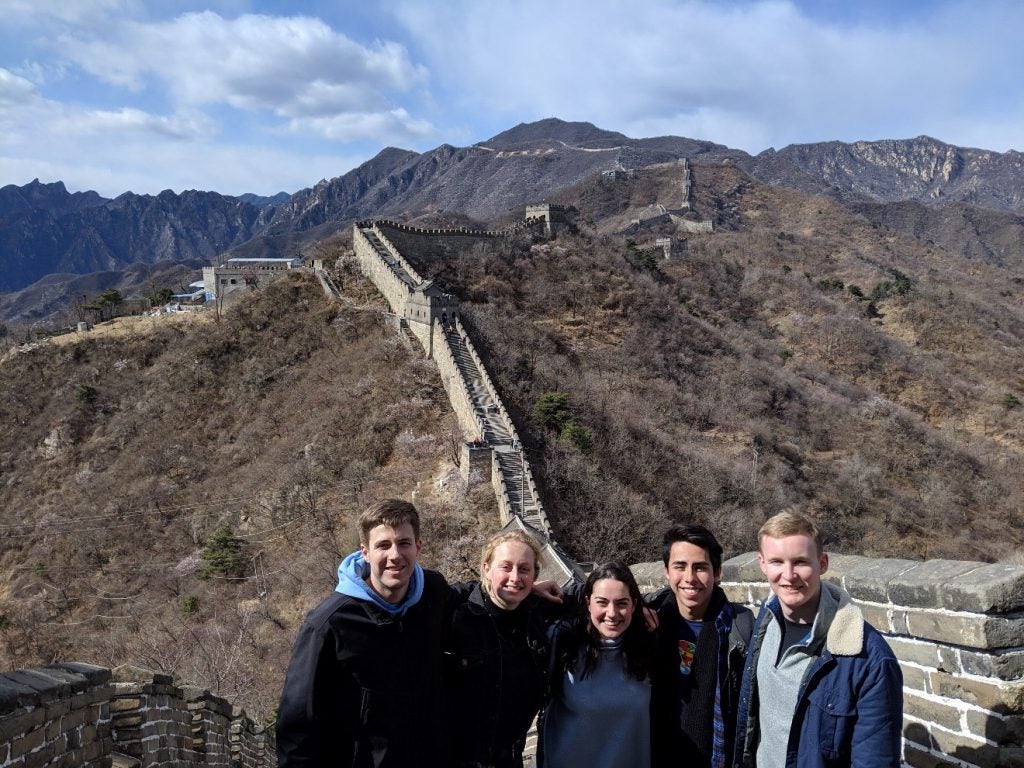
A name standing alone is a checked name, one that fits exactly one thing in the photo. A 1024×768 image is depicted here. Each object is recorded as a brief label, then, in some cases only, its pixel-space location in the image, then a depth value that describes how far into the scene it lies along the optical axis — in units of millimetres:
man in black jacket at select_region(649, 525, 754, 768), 3924
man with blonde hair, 3234
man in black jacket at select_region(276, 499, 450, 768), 3666
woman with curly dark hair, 3980
